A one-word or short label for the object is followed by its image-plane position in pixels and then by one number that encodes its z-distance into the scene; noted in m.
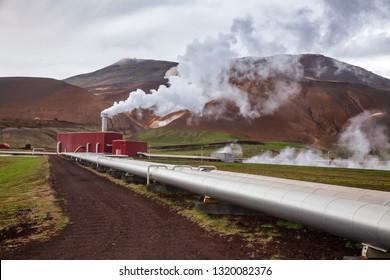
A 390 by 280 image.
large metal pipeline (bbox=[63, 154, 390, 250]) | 8.10
